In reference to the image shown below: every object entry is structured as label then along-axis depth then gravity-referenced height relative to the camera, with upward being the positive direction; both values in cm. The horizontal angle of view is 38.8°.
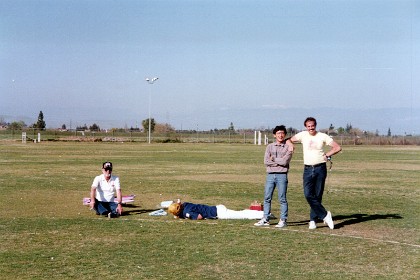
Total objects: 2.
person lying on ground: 1286 -167
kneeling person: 1322 -133
